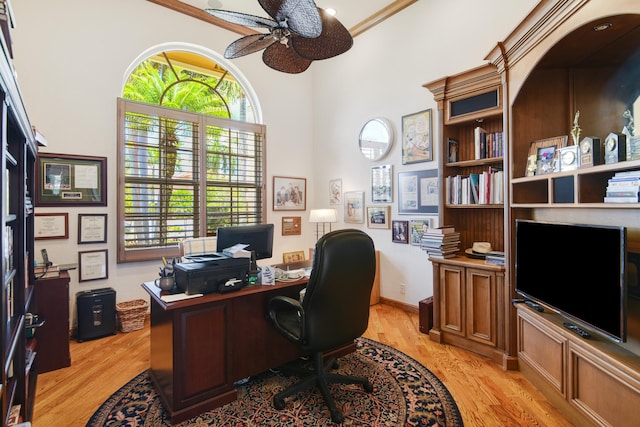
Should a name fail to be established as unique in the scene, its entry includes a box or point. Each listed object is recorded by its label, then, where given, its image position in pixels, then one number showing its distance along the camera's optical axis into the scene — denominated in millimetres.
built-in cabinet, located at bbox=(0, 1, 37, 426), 1570
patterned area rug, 1971
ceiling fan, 1751
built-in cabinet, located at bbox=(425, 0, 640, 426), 1745
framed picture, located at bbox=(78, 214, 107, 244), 3393
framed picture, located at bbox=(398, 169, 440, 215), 3684
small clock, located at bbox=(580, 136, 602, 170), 1917
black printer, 2078
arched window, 3723
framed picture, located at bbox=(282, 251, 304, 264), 5055
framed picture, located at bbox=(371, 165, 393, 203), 4195
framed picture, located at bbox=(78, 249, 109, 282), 3393
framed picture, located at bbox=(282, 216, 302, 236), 5096
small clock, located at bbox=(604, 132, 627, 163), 1760
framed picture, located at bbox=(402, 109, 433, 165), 3734
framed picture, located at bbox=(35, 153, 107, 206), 3182
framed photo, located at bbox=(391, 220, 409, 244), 3994
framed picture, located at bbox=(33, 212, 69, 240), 3166
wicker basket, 3391
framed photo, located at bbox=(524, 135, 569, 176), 2318
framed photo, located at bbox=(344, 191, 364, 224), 4574
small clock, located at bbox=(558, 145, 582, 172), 2068
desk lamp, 4422
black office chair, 1865
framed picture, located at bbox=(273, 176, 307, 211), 4992
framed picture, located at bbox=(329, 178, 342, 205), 4926
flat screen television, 1691
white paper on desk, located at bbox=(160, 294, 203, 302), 1975
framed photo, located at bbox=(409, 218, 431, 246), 3762
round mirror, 4176
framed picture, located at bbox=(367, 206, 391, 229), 4238
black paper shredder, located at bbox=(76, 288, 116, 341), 3186
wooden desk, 1966
